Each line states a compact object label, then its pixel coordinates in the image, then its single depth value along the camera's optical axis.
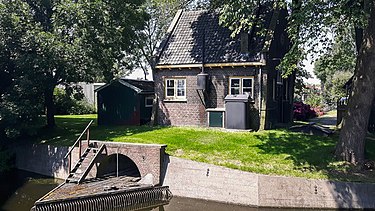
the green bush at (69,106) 31.19
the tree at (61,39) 16.77
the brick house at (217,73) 18.42
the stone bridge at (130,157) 14.12
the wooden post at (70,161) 15.49
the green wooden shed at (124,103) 21.09
